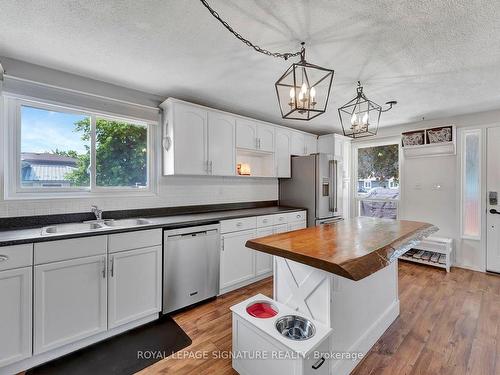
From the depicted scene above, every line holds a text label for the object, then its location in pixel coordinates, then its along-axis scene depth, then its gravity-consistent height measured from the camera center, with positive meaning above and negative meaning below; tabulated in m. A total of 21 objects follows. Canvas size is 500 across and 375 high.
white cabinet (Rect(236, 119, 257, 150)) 3.37 +0.78
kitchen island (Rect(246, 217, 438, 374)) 1.41 -0.61
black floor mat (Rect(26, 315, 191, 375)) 1.72 -1.33
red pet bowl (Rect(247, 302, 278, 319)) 1.67 -0.90
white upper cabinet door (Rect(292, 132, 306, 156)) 4.21 +0.79
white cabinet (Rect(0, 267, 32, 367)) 1.61 -0.90
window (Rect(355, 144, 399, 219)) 4.45 +0.14
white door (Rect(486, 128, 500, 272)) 3.43 -0.19
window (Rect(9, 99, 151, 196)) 2.21 +0.37
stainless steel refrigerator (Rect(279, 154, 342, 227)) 3.73 +0.00
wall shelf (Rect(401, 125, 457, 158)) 3.69 +0.67
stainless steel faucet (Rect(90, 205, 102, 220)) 2.40 -0.26
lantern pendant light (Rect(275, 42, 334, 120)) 1.38 +0.56
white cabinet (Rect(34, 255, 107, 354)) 1.73 -0.90
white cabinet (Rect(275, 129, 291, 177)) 3.91 +0.59
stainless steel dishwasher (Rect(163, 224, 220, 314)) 2.35 -0.84
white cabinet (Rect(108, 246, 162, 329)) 2.04 -0.90
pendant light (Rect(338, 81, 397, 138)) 2.04 +0.56
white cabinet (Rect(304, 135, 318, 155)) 4.48 +0.85
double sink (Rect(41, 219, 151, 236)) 2.11 -0.38
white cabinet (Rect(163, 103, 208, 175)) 2.75 +0.56
